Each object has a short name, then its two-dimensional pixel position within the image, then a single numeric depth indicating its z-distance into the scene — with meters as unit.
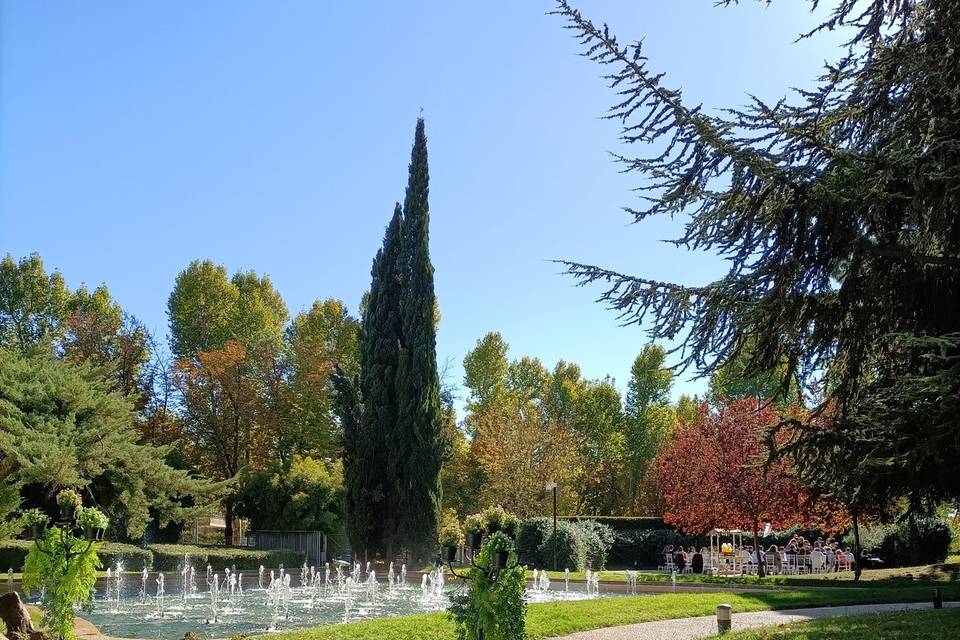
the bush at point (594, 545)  23.16
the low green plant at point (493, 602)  5.95
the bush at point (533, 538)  22.67
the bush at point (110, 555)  17.75
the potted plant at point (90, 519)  7.98
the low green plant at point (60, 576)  7.41
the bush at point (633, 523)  29.67
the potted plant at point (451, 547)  6.54
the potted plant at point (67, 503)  8.19
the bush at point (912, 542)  21.45
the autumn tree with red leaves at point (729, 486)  18.56
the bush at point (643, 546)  27.95
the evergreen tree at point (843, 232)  5.62
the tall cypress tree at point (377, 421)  26.56
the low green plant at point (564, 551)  22.20
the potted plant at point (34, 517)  8.69
